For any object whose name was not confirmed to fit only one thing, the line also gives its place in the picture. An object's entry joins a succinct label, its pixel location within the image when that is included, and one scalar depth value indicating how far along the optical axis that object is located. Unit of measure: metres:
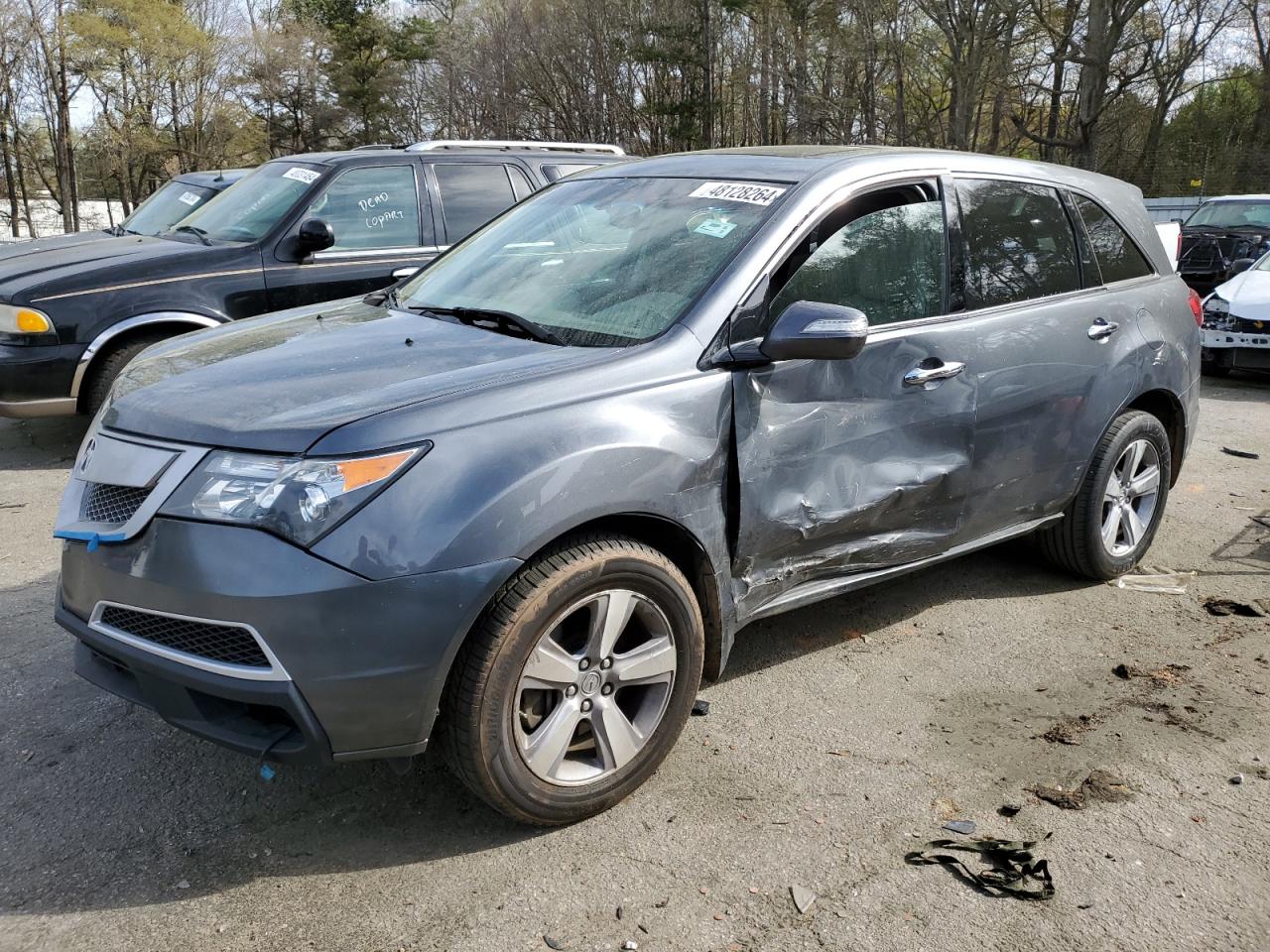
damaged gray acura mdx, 2.49
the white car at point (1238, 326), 9.91
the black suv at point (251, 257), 6.29
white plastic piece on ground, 4.83
